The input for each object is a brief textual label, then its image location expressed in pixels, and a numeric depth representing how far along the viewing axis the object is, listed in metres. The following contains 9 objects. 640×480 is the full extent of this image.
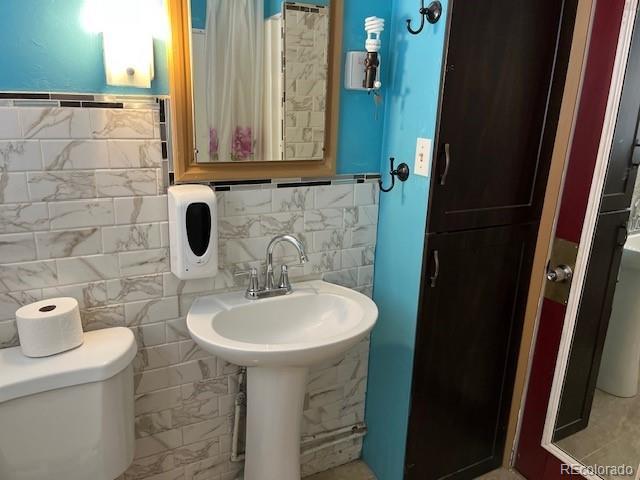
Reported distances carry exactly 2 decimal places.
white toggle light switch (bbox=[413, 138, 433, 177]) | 1.51
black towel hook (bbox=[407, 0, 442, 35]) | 1.41
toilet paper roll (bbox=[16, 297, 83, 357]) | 1.24
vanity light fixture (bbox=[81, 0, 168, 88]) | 1.24
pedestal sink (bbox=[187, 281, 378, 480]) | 1.45
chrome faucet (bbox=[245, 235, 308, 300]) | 1.57
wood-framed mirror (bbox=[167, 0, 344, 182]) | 1.38
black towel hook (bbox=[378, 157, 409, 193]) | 1.63
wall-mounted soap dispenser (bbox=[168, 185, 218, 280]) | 1.38
